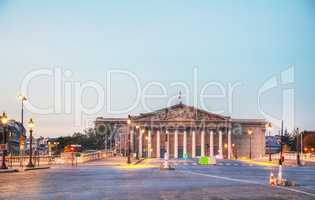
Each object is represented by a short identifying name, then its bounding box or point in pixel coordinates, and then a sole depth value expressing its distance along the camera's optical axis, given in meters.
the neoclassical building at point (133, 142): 186.73
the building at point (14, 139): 184.88
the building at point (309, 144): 180.77
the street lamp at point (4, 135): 48.12
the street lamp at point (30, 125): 57.62
